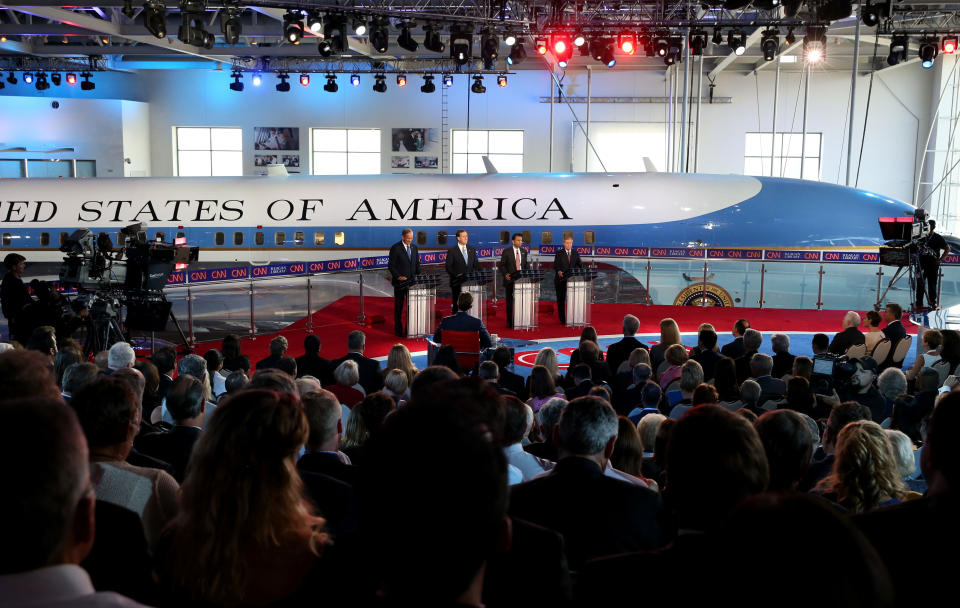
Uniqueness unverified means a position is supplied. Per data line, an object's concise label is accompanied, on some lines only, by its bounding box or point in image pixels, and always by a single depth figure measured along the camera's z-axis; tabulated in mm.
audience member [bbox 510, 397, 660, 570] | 3686
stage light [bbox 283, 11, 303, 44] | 18250
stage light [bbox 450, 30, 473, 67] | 19798
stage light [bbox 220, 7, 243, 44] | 18000
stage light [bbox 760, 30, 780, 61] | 19203
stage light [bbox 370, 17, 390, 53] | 18859
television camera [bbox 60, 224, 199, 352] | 13278
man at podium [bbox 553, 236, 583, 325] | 17844
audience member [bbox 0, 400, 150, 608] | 1854
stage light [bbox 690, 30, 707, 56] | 19172
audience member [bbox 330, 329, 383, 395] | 8898
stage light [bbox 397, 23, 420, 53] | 19703
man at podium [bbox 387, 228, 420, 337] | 16641
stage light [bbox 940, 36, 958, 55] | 19969
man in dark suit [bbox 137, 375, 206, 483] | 5148
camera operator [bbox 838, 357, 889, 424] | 8188
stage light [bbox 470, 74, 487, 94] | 28703
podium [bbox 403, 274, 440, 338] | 16500
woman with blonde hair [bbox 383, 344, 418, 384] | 9141
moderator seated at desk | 11695
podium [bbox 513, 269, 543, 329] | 17250
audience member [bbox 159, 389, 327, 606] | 2619
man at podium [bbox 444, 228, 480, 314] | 17328
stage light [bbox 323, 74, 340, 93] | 29616
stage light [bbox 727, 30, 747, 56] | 19016
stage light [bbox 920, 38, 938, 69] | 19969
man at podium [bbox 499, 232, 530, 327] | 17438
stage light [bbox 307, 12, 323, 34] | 18188
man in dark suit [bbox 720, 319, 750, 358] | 10715
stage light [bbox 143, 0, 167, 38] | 16812
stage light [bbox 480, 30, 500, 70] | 20141
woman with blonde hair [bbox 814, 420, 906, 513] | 4280
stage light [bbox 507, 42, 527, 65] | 20719
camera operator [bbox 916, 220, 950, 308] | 15773
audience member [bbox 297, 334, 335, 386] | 9602
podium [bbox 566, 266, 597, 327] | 17703
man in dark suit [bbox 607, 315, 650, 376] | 10672
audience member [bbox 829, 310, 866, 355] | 11062
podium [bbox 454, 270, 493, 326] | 16812
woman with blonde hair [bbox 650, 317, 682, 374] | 10664
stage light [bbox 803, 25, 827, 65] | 19359
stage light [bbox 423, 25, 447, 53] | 19875
